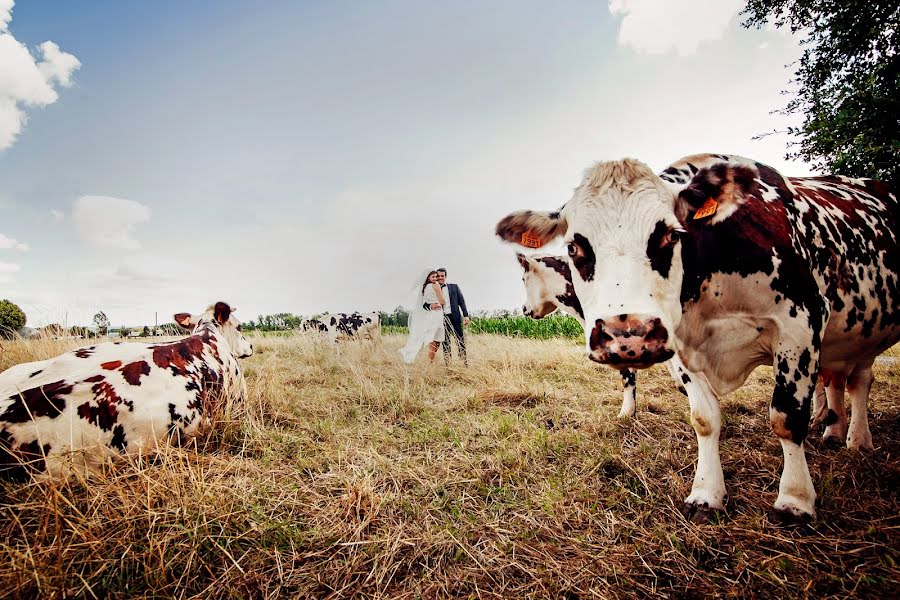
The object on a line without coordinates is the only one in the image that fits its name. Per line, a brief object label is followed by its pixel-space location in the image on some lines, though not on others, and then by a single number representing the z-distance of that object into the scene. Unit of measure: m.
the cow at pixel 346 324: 15.72
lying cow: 2.49
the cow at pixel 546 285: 6.20
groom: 8.34
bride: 8.50
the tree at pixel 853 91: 4.84
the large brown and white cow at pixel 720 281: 2.13
